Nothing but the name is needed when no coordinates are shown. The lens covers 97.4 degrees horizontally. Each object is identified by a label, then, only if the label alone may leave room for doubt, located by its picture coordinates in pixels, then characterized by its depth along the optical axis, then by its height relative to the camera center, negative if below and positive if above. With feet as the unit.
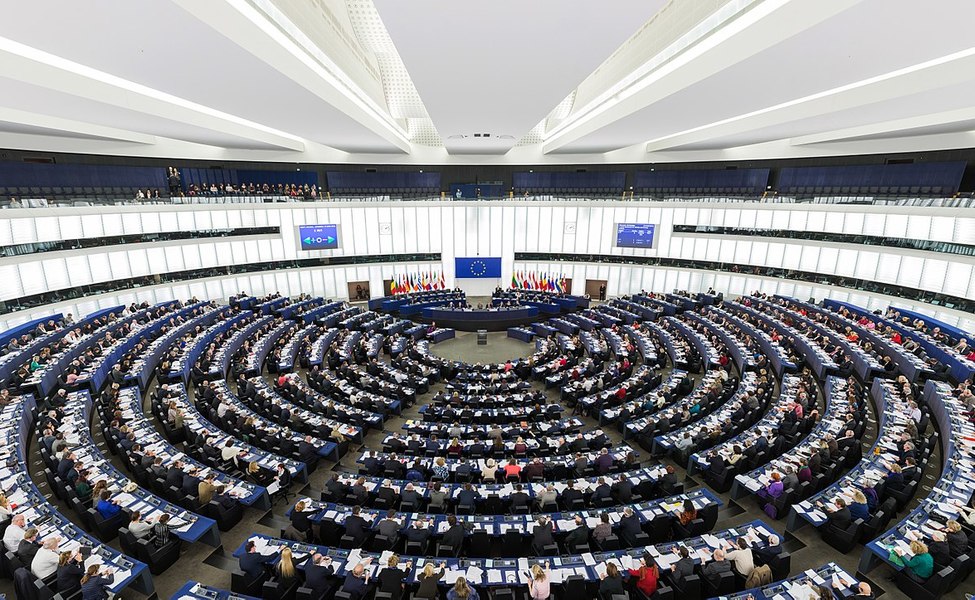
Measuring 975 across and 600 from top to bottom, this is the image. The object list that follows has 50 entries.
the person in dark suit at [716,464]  37.55 -21.89
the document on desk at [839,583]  24.19 -20.69
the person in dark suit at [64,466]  33.78 -20.29
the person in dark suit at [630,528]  29.81 -21.92
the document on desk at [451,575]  25.81 -21.92
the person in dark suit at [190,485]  33.58 -21.58
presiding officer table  90.22 -22.83
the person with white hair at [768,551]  26.84 -21.11
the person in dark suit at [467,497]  33.12 -22.03
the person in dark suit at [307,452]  40.55 -22.90
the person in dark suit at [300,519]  30.91 -22.11
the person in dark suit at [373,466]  38.32 -22.69
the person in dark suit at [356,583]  24.86 -21.59
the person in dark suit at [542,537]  28.99 -21.93
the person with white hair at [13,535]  26.48 -20.20
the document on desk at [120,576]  24.68 -21.17
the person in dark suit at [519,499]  33.17 -22.12
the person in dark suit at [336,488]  34.32 -22.27
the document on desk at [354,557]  27.02 -21.87
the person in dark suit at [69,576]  23.77 -20.44
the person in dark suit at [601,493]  33.86 -22.00
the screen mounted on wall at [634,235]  110.93 -6.54
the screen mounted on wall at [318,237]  108.58 -7.67
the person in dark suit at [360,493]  33.71 -22.08
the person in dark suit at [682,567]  25.58 -21.07
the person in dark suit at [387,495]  32.99 -21.71
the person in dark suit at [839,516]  29.86 -20.99
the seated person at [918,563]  25.36 -20.57
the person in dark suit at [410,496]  33.17 -22.06
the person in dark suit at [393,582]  24.58 -21.15
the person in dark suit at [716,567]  25.70 -21.10
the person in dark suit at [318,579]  25.17 -21.53
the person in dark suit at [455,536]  28.86 -21.73
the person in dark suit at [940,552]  25.63 -20.07
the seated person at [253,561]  26.55 -21.81
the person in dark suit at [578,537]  29.07 -21.89
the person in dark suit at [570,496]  33.37 -21.97
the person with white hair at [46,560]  24.62 -20.13
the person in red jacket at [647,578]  25.38 -21.47
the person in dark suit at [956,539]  25.81 -19.46
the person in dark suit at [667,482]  35.68 -22.43
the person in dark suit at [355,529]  29.32 -21.67
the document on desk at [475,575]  25.72 -21.88
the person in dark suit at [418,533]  29.17 -21.91
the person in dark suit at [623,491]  33.95 -21.99
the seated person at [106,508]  30.42 -21.16
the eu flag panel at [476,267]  121.60 -16.54
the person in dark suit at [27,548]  25.50 -20.20
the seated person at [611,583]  24.40 -21.03
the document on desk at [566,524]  30.27 -21.99
